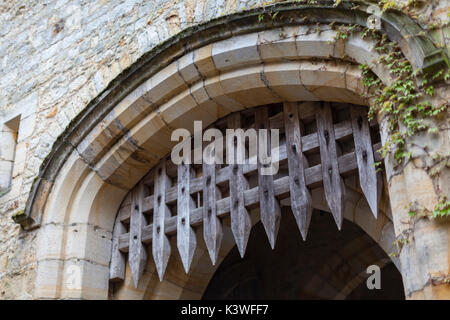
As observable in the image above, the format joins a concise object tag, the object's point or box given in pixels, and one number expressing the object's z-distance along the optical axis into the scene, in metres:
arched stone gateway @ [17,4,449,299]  3.18
